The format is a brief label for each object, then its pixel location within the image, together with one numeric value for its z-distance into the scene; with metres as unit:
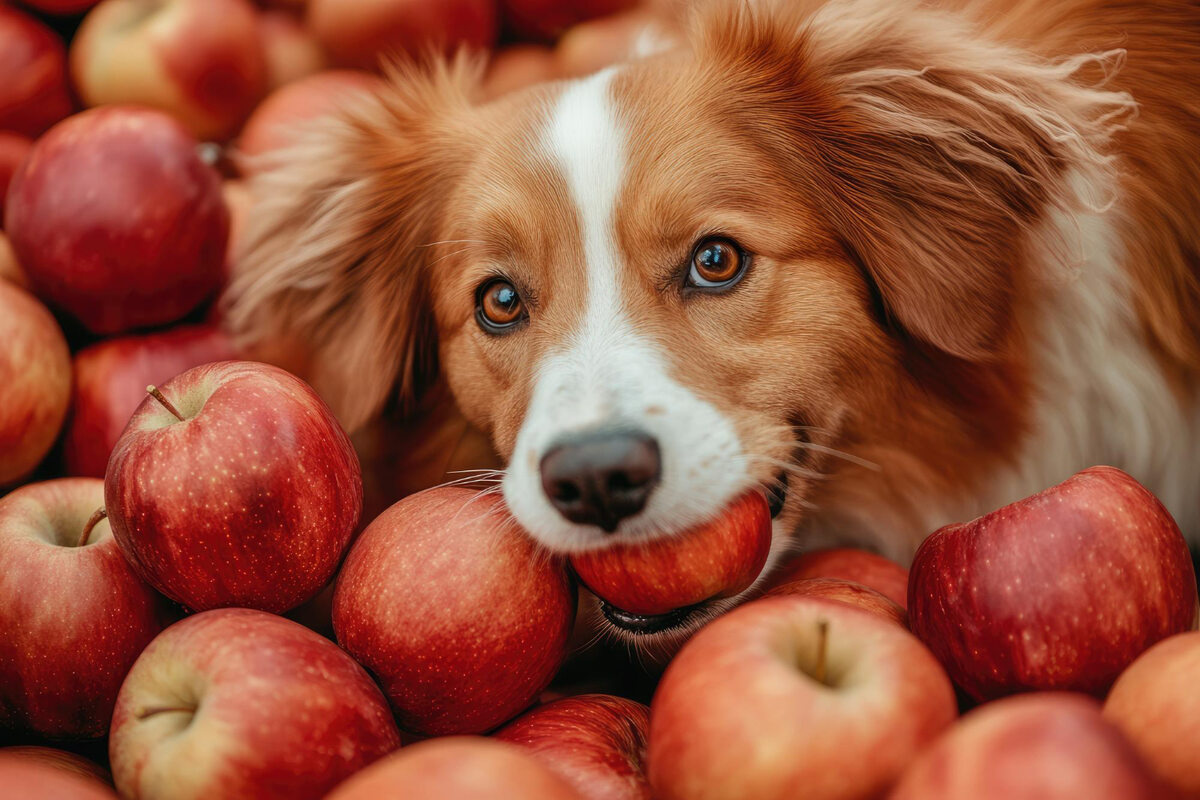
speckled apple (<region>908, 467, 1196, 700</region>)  0.60
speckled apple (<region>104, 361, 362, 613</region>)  0.61
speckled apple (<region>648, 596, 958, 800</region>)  0.54
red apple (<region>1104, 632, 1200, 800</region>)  0.55
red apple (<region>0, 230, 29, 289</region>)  0.77
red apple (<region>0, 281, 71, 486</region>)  0.71
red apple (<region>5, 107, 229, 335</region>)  0.74
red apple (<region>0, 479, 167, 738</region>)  0.62
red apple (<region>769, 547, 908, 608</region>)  0.69
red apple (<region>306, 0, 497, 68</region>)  0.90
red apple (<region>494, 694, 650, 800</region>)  0.59
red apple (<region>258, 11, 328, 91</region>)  0.94
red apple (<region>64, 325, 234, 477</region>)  0.74
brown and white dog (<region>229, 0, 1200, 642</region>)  0.70
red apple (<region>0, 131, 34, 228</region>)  0.83
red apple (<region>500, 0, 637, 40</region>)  0.95
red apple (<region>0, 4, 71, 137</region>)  0.84
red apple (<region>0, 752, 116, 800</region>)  0.57
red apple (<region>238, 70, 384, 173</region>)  0.87
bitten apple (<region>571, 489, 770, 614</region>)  0.63
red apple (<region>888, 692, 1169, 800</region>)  0.51
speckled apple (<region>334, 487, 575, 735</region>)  0.61
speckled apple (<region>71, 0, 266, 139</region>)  0.86
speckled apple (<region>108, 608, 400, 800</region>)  0.56
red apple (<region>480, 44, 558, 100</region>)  0.94
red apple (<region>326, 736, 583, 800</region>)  0.53
